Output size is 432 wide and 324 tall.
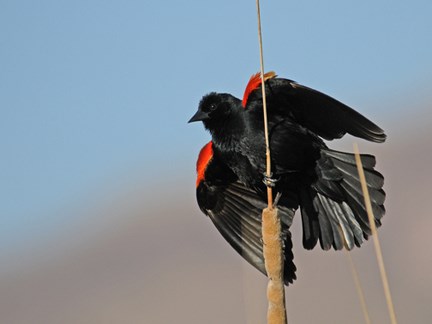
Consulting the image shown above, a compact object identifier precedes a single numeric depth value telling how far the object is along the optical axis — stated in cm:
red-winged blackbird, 985
